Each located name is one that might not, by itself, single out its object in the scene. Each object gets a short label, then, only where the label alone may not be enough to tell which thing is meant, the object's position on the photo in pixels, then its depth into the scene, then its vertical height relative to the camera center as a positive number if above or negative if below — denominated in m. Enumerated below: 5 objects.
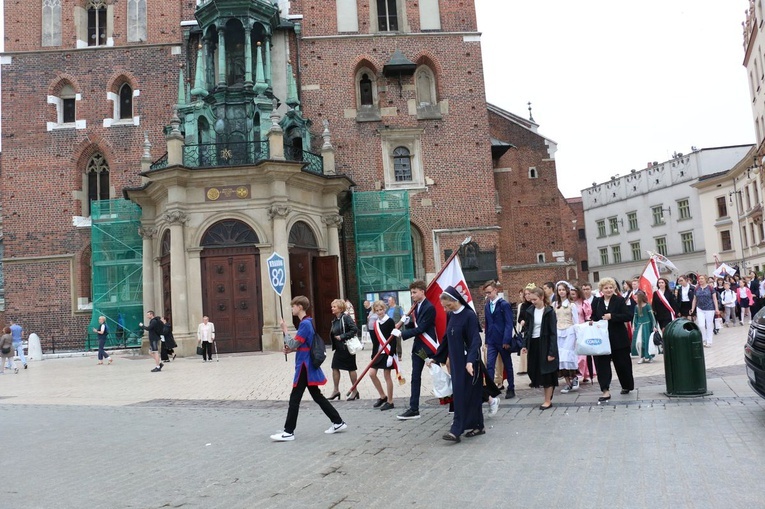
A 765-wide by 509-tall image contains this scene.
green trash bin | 9.23 -0.94
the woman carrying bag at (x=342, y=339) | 10.71 -0.33
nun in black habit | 7.44 -0.61
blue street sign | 13.58 +1.01
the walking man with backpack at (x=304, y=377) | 7.90 -0.68
